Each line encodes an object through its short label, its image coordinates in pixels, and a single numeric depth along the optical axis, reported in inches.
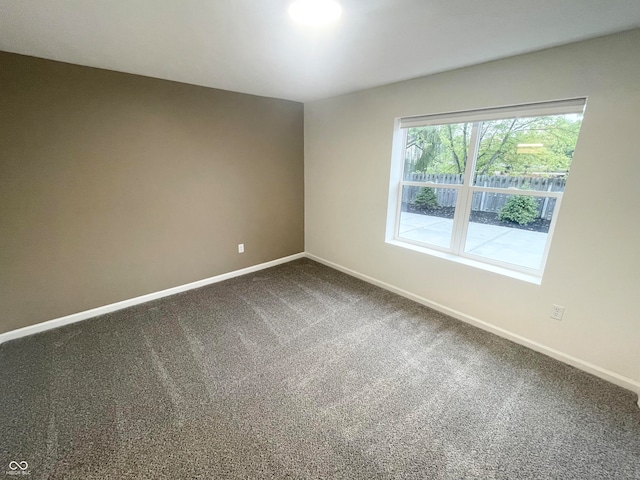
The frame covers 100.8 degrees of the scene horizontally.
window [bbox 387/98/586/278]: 81.0
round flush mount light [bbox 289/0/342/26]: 52.6
